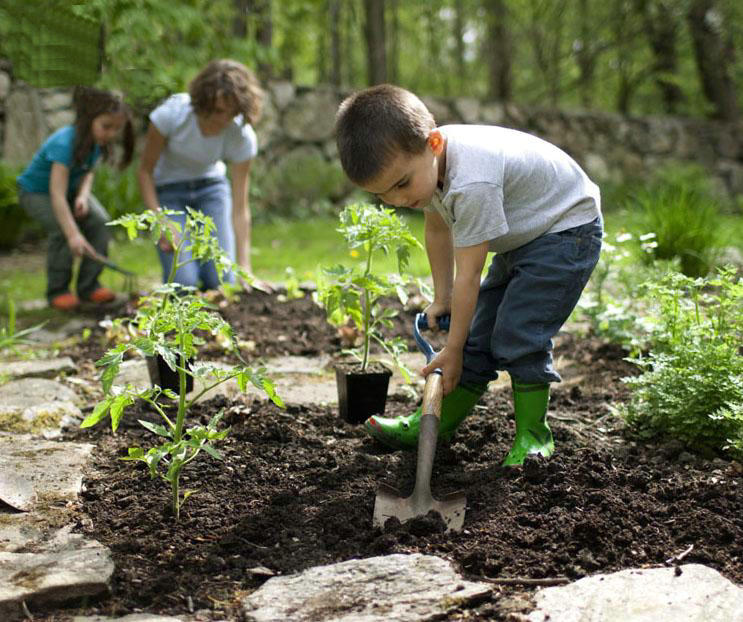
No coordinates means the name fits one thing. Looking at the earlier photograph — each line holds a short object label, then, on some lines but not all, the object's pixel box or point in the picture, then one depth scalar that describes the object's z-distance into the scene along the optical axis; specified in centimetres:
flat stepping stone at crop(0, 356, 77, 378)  338
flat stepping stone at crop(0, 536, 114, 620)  162
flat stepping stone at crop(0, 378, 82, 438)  269
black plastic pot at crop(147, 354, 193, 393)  293
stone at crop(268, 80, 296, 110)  929
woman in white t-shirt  421
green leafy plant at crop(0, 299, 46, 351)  357
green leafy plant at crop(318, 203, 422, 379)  257
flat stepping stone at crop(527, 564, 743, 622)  154
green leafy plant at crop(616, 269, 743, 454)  231
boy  211
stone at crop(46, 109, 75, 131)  776
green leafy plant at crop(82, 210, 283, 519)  189
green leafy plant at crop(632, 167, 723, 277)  469
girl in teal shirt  448
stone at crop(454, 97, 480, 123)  1021
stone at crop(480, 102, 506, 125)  1039
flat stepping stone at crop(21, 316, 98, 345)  407
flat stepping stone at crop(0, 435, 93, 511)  210
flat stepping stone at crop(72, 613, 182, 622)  158
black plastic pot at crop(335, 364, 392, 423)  267
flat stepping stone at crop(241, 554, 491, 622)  158
